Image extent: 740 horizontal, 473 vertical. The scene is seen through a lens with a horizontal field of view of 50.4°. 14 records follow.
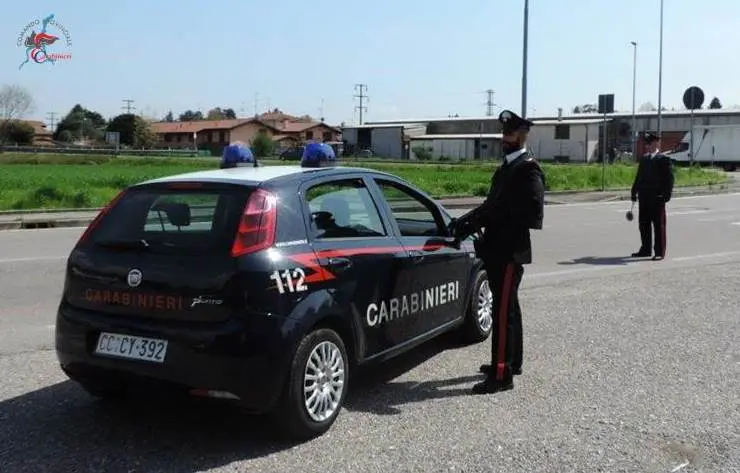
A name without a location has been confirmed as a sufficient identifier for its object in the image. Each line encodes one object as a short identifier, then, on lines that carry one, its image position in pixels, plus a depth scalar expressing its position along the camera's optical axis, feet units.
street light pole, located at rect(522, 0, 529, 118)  94.32
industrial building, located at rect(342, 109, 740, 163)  253.65
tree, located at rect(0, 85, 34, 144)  318.61
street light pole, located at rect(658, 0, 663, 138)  148.36
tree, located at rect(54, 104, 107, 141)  418.59
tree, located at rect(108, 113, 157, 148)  346.54
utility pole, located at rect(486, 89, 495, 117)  489.99
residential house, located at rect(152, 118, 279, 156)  376.68
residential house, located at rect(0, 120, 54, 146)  363.35
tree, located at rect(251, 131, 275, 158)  274.77
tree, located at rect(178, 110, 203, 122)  578.17
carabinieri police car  13.43
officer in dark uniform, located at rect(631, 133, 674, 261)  40.37
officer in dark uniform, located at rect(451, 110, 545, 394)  17.04
